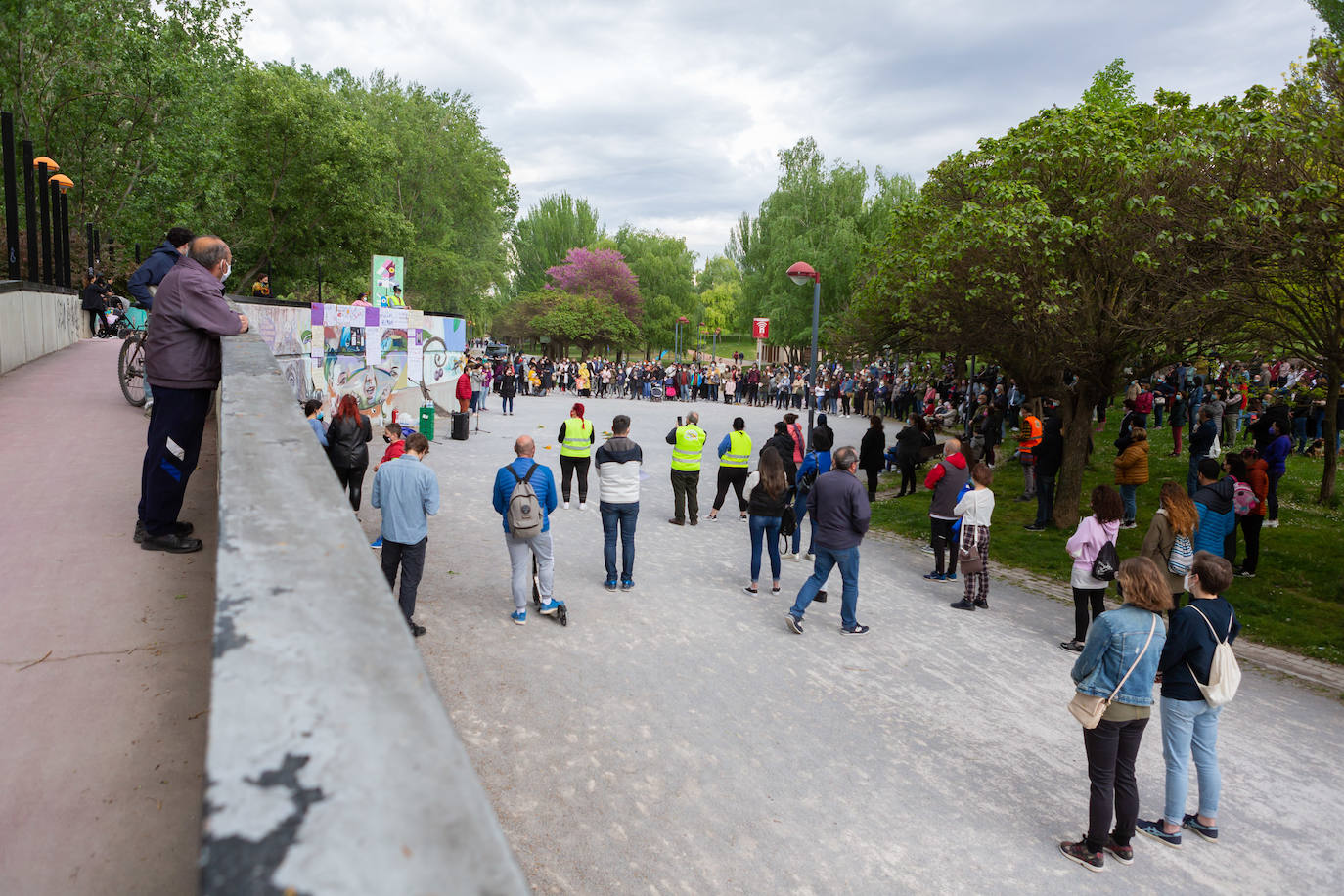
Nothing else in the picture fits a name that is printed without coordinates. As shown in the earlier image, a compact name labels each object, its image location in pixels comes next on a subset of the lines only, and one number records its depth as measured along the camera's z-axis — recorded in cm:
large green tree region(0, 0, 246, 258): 2866
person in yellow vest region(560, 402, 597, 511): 1267
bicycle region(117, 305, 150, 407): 895
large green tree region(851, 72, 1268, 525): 998
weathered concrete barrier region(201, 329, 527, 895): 90
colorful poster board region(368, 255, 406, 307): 2077
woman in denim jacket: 470
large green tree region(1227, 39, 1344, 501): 868
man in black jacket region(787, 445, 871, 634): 810
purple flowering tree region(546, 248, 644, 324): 6194
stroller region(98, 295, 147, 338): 2058
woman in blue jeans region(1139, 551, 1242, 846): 488
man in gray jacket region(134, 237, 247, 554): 397
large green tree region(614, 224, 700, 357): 6462
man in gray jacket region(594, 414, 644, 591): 902
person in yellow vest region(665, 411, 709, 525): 1245
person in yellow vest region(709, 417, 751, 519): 1247
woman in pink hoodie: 777
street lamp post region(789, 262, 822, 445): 1609
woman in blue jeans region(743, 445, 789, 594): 919
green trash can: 1881
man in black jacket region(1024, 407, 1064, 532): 1289
